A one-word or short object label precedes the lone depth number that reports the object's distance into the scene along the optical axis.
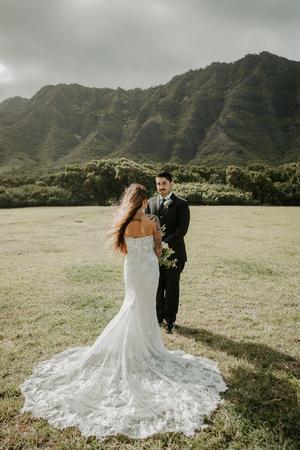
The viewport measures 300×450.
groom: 8.00
